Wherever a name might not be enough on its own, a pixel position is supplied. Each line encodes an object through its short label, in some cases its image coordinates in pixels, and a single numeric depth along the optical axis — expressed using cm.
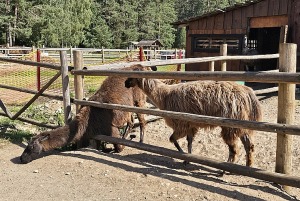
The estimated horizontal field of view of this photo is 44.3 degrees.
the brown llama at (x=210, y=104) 523
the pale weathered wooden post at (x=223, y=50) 984
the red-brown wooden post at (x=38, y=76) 1219
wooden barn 1297
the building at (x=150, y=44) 4741
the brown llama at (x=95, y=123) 593
